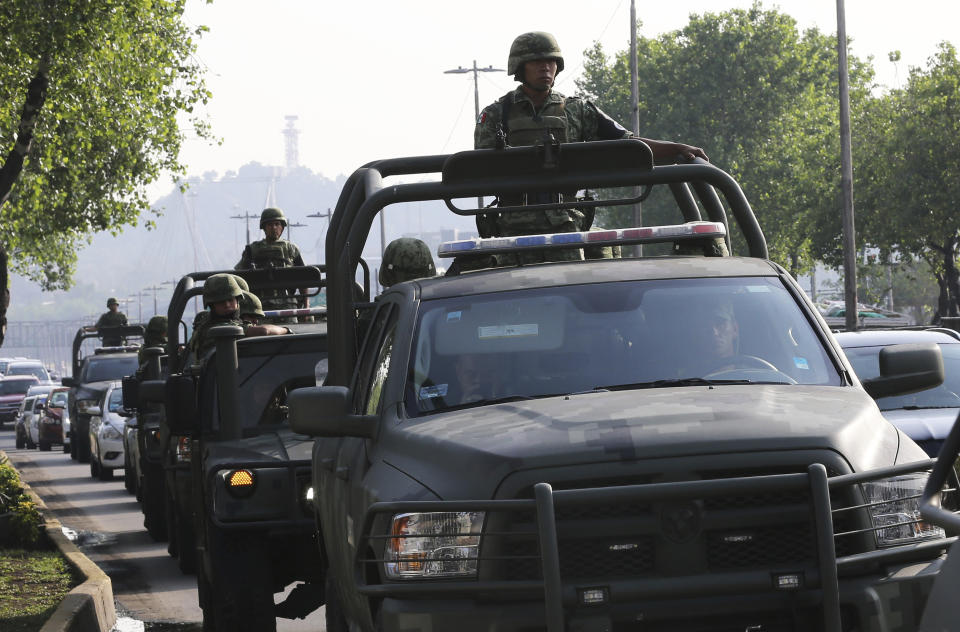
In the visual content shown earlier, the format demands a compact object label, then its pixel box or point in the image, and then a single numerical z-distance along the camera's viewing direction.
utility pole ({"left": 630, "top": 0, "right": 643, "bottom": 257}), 49.59
